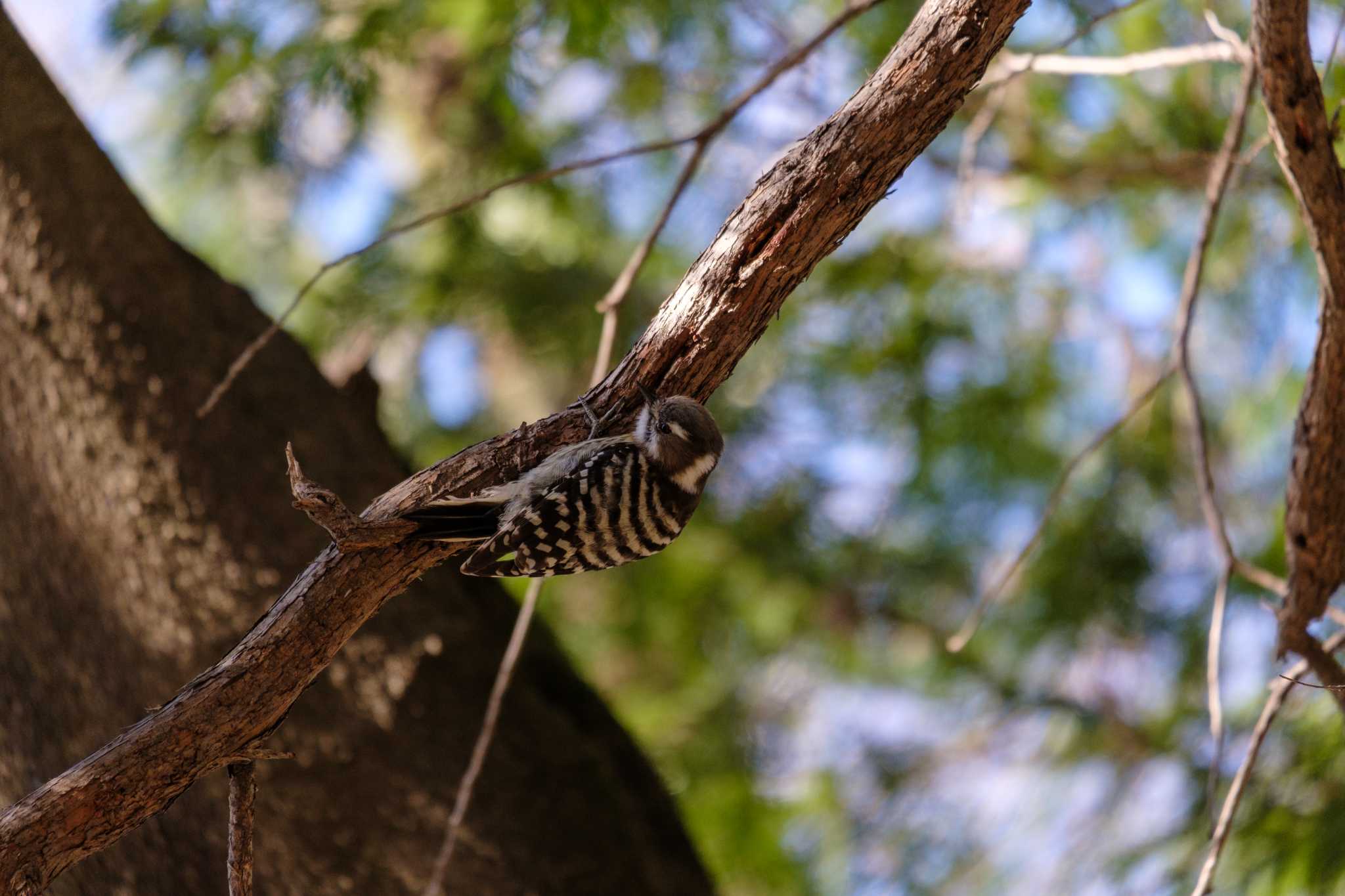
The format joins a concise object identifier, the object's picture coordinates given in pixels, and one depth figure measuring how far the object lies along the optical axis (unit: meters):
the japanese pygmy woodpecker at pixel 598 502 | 5.21
